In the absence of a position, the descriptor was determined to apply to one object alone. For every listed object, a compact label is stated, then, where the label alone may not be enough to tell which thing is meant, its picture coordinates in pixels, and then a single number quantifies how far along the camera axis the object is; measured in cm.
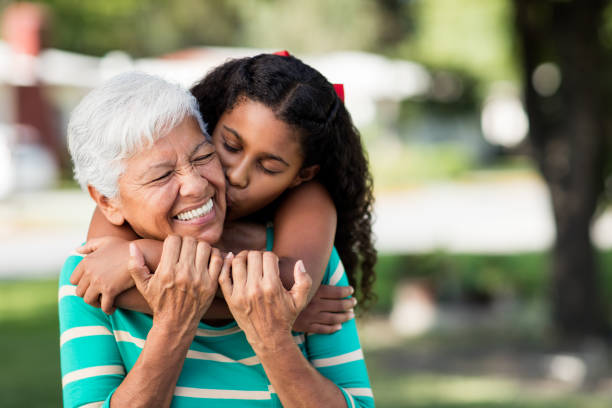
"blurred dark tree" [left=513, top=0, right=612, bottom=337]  683
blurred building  1931
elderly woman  226
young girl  239
